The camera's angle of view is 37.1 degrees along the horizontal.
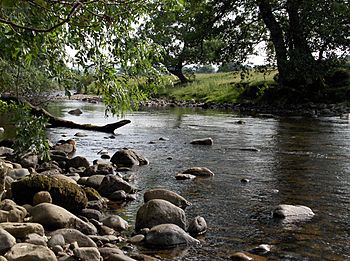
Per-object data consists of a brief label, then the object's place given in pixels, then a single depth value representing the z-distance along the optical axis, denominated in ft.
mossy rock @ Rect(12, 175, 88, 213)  27.76
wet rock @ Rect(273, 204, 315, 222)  27.78
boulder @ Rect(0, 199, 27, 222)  24.00
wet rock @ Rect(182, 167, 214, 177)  39.17
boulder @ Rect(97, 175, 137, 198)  32.45
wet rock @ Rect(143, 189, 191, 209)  29.53
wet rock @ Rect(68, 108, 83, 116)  100.98
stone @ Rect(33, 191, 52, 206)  27.35
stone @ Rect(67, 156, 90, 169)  41.52
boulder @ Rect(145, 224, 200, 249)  23.18
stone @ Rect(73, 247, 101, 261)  19.79
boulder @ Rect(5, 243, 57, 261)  18.69
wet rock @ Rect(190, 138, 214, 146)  58.34
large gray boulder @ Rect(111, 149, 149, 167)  44.04
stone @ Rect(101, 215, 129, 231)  25.27
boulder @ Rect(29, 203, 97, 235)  24.18
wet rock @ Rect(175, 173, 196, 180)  37.86
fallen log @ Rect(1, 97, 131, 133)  69.55
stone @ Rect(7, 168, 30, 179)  33.71
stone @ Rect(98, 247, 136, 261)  20.07
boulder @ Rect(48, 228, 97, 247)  21.57
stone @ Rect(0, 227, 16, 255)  20.01
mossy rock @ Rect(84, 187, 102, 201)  30.30
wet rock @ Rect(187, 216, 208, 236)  25.02
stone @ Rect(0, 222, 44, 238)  21.93
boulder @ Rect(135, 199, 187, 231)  25.55
